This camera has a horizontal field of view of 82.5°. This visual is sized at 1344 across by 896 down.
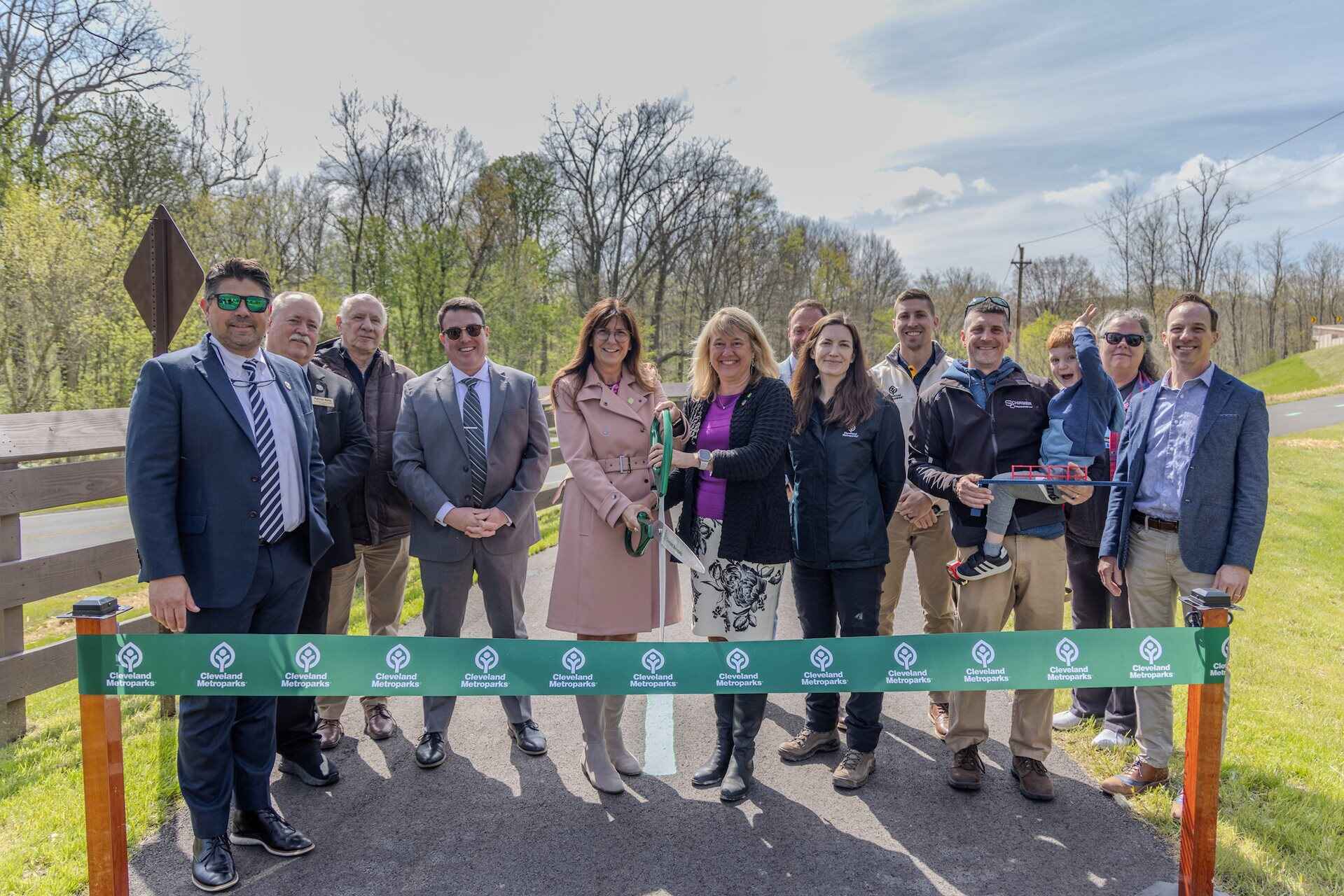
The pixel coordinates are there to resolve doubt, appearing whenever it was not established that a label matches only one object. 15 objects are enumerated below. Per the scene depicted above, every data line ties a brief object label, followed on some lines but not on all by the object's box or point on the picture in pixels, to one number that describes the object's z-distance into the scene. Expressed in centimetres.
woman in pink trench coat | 381
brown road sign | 449
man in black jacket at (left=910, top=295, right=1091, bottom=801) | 365
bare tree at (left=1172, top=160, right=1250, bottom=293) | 4703
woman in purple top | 358
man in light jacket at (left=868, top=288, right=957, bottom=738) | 456
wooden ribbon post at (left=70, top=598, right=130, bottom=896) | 261
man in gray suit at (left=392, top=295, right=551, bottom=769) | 399
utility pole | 3734
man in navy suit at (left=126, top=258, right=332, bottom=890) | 287
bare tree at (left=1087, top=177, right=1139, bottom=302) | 4869
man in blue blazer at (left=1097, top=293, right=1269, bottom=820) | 341
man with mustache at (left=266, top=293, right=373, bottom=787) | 376
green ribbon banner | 279
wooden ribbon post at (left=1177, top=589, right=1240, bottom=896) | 274
